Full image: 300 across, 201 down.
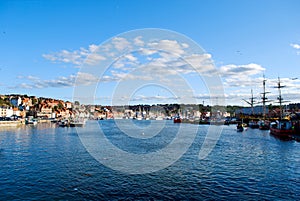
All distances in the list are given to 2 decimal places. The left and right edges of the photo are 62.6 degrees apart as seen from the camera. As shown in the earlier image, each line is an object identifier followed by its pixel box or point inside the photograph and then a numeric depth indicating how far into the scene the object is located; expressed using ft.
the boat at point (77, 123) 321.52
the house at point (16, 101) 563.89
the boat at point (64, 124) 324.56
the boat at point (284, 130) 176.04
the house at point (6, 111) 434.88
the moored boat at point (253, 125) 306.14
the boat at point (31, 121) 382.05
